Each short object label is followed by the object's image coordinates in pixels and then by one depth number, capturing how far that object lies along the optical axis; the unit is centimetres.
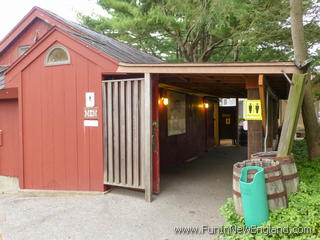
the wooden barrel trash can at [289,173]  299
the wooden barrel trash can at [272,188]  262
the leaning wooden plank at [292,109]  348
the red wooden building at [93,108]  448
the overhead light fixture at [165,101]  657
